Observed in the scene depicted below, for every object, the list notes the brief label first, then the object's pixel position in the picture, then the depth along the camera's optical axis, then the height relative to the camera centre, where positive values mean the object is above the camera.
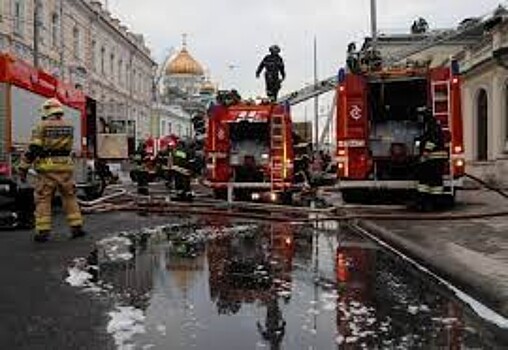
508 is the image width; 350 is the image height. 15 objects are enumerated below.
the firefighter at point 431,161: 14.70 +0.19
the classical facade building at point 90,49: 36.12 +6.96
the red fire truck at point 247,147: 18.56 +0.57
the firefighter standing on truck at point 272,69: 21.55 +2.58
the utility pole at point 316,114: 46.84 +3.58
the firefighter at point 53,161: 10.45 +0.15
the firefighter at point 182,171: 17.69 +0.05
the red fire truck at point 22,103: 13.00 +1.18
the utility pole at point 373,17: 30.11 +5.40
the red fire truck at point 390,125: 15.73 +0.91
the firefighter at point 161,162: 24.77 +0.34
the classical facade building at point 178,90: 76.94 +8.38
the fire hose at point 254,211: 13.38 -0.66
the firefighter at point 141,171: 22.34 +0.07
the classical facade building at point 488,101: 26.59 +2.46
